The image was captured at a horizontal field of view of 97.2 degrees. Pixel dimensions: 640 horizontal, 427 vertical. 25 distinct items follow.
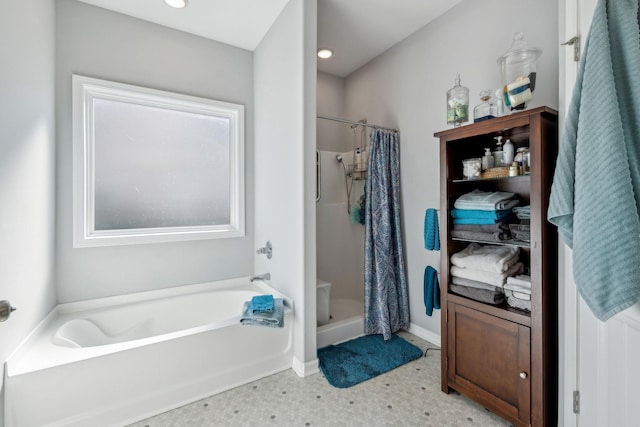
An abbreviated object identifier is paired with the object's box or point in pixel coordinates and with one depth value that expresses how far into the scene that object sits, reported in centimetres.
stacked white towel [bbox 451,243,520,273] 152
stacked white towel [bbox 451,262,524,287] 152
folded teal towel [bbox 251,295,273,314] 196
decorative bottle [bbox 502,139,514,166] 155
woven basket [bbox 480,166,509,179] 153
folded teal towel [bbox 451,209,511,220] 154
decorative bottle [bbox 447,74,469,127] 173
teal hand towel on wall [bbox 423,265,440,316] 213
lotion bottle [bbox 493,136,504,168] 164
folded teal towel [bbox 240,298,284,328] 190
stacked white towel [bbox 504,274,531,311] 142
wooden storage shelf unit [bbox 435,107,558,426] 133
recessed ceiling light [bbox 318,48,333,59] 280
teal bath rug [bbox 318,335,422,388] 192
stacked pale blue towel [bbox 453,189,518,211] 154
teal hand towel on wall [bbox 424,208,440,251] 206
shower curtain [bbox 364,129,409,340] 245
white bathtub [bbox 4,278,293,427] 140
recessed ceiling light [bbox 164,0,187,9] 208
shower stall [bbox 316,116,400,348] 296
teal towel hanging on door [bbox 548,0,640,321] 83
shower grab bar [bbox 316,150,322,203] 291
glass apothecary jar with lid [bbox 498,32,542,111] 142
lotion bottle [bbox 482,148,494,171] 165
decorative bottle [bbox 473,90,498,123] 163
